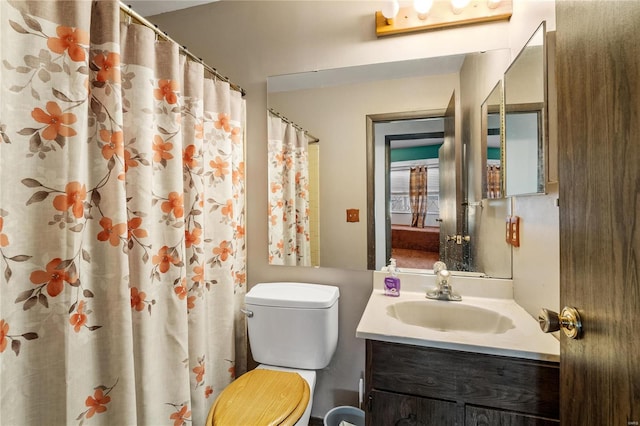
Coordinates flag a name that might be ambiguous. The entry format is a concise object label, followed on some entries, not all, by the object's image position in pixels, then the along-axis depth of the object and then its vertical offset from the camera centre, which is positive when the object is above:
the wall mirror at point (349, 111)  1.43 +0.51
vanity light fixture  1.34 +0.93
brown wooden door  0.47 +0.00
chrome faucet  1.34 -0.37
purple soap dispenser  1.42 -0.37
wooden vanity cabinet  0.89 -0.59
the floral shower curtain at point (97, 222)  0.76 -0.03
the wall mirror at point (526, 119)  0.99 +0.33
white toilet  1.27 -0.63
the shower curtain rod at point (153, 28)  1.00 +0.70
